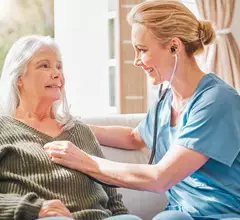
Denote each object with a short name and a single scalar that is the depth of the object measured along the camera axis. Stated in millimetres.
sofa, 2820
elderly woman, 2384
